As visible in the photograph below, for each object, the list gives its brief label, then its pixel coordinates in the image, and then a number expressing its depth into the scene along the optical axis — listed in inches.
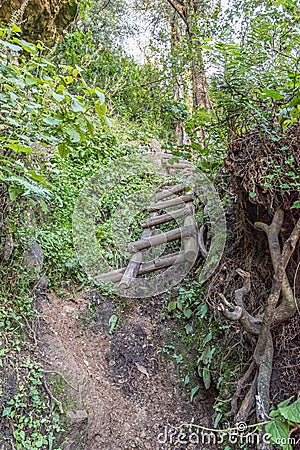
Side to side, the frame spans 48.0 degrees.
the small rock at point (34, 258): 88.4
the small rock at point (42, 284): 93.9
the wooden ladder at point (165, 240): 109.9
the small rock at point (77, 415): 70.3
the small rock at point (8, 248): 79.5
